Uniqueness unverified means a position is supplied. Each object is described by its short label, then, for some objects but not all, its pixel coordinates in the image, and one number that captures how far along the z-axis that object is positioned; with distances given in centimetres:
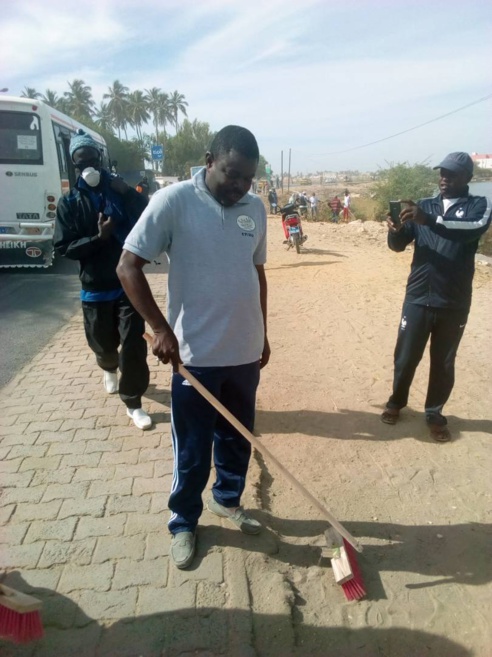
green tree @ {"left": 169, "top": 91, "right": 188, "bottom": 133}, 7806
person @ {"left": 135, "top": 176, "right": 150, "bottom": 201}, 1092
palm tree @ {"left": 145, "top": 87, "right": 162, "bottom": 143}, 7625
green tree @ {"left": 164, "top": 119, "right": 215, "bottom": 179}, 5728
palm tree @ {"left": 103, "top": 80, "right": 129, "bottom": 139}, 7075
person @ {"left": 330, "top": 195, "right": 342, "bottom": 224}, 2356
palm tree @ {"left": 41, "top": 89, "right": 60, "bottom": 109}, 6017
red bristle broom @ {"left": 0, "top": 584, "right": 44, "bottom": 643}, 179
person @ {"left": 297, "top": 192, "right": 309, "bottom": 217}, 2197
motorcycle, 1255
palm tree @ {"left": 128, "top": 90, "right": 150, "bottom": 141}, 7269
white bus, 906
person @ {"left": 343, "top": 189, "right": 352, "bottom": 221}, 2378
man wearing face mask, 342
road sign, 1845
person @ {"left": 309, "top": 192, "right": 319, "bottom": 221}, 2537
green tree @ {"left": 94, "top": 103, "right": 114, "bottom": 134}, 6944
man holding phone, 334
